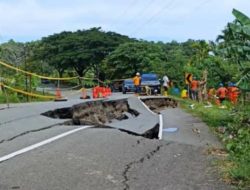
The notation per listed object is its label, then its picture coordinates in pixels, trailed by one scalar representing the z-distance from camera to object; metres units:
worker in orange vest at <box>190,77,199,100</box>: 36.34
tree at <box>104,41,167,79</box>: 71.23
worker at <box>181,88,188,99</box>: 41.68
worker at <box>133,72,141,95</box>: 42.69
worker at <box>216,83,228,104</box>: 30.00
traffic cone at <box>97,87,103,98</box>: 34.33
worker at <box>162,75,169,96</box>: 42.92
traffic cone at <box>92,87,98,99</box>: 33.66
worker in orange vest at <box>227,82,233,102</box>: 29.46
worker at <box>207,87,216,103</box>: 34.80
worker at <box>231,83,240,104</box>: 28.16
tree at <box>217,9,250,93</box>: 9.15
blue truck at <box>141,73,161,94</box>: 45.97
